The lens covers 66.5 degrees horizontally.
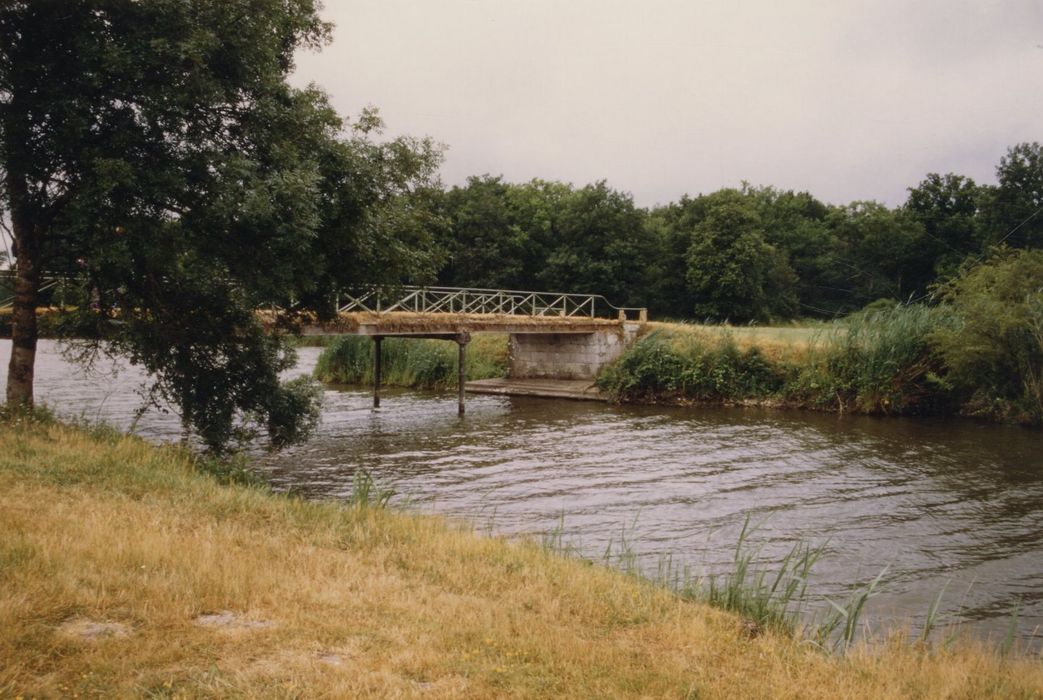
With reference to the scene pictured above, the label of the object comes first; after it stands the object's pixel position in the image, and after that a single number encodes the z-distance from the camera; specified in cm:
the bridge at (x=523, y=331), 2778
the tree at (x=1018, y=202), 5825
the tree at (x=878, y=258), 6619
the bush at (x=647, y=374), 3650
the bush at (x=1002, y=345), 2798
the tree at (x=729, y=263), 5859
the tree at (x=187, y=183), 1308
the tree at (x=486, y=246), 6228
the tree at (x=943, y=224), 6307
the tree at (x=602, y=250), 6084
